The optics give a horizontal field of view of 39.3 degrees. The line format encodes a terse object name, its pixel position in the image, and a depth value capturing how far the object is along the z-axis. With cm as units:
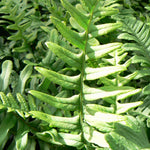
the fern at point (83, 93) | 51
